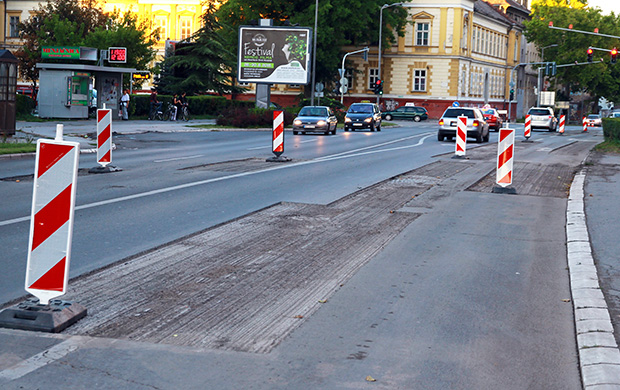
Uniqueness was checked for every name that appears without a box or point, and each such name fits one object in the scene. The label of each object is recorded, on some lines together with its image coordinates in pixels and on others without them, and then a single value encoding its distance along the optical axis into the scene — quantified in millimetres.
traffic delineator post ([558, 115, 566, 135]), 53500
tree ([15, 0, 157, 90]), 58094
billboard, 49844
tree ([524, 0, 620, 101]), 92250
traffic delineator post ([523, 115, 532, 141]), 39625
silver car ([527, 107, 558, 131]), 56375
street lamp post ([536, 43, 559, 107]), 92938
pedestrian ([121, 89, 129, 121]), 45406
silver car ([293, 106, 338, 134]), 40219
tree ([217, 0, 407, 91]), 68500
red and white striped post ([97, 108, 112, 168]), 16812
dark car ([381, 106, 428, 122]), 76688
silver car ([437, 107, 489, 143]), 37031
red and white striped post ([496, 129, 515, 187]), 14602
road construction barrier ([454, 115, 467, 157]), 22964
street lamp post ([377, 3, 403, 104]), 71694
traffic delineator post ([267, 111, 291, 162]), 20344
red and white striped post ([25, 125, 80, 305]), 5836
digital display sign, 53531
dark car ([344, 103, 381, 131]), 47062
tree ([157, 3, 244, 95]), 60156
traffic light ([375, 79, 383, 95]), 69188
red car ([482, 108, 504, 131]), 50488
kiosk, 40125
